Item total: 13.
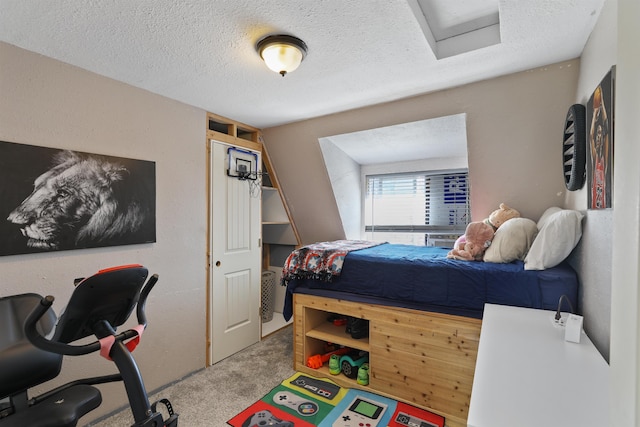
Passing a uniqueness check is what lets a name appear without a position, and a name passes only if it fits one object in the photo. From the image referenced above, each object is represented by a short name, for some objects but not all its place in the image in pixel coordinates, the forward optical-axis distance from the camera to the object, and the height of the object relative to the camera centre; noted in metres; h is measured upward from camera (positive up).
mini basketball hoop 3.00 +0.50
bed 1.78 -0.58
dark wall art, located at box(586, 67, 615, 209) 1.17 +0.31
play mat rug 2.00 -1.40
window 3.21 +0.09
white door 2.84 -0.48
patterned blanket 2.51 -0.41
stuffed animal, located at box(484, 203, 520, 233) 2.30 -0.01
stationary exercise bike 1.16 -0.57
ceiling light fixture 1.58 +0.90
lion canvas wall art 1.67 +0.11
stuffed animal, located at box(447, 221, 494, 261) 2.15 -0.21
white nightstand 0.83 -0.56
